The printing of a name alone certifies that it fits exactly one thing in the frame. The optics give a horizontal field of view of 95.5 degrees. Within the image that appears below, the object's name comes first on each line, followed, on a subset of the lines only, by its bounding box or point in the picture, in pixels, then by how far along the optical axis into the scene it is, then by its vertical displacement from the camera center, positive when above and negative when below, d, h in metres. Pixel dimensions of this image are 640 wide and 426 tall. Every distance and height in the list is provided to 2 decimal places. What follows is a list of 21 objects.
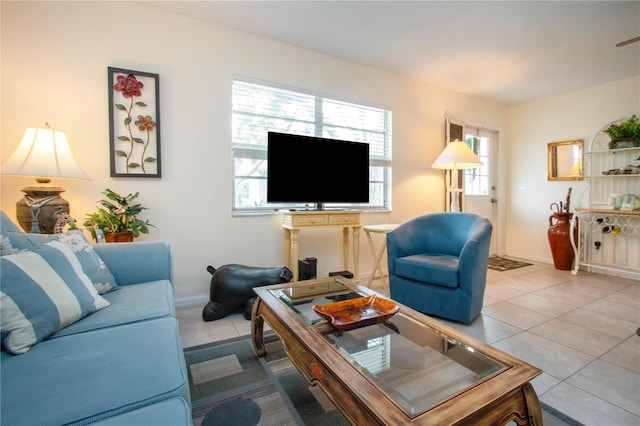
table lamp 1.70 +0.25
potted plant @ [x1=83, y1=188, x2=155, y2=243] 2.11 -0.06
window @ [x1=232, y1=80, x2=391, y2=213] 2.80 +0.91
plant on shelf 3.34 +0.88
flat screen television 2.68 +0.39
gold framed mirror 3.97 +0.68
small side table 2.82 -0.20
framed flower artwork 2.27 +0.71
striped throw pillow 0.96 -0.31
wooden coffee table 0.75 -0.51
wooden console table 2.66 -0.14
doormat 3.98 -0.80
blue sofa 0.70 -0.47
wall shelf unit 3.48 -0.13
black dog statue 2.29 -0.61
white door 4.48 +0.46
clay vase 3.80 -0.44
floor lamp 3.04 +0.54
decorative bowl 1.25 -0.48
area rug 1.22 -0.87
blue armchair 2.12 -0.42
